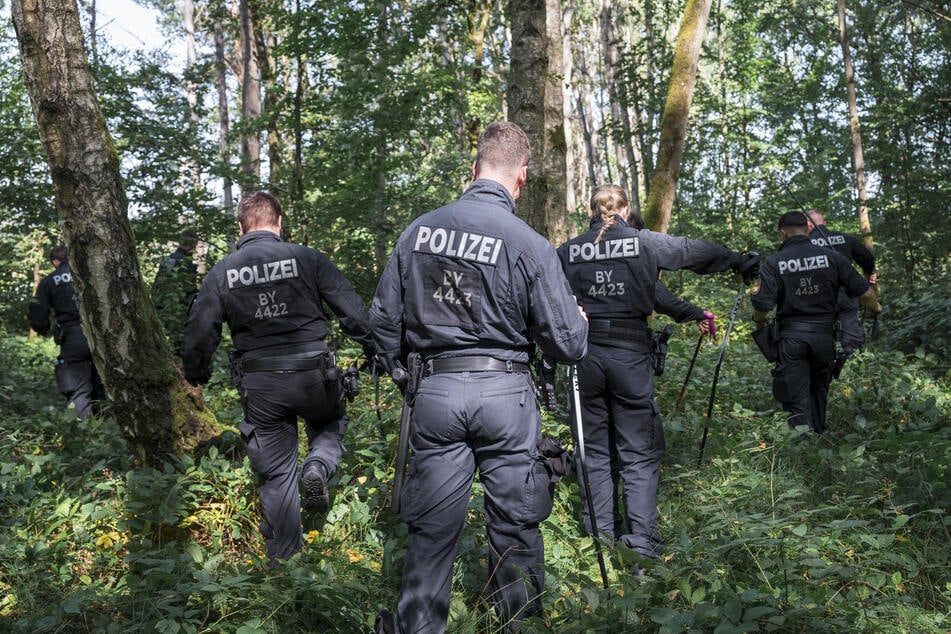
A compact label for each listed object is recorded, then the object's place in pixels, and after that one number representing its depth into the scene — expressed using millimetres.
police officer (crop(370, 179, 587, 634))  3119
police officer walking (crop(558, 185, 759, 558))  4504
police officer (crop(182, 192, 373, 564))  4293
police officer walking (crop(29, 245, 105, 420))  8008
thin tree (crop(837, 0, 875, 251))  15898
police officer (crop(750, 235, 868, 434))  6172
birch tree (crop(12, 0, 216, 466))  4566
